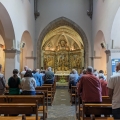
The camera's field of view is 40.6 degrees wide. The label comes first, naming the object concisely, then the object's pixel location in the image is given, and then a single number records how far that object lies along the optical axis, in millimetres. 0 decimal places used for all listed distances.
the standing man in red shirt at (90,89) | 4206
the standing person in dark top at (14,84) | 4998
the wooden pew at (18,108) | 3391
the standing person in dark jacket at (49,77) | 8988
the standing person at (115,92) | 3176
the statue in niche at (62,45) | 20129
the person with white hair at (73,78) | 8717
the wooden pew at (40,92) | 5221
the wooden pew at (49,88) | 7065
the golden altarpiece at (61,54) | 19733
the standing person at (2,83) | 5556
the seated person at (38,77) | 7321
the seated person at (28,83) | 5018
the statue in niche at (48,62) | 19686
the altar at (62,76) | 17400
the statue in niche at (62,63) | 20038
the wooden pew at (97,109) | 3617
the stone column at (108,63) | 8038
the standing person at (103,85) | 5411
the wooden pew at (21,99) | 4282
